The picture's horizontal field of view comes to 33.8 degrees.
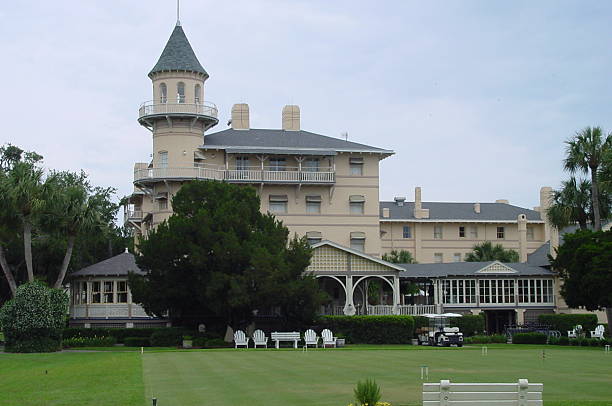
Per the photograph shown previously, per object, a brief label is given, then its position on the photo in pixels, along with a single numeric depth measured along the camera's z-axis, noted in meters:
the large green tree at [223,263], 52.31
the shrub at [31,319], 48.12
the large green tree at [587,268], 52.66
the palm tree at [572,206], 61.91
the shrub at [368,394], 17.24
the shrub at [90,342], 53.82
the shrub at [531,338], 57.94
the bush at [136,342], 55.34
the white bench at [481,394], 16.53
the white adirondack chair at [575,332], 57.75
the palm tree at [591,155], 59.36
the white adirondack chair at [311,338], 53.19
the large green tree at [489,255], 81.81
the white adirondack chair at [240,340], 52.13
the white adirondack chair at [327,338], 53.81
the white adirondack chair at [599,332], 56.47
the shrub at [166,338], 54.81
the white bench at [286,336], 52.76
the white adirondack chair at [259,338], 52.67
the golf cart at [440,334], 54.25
